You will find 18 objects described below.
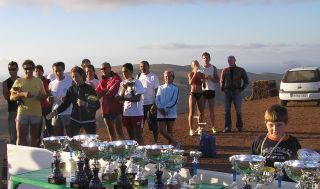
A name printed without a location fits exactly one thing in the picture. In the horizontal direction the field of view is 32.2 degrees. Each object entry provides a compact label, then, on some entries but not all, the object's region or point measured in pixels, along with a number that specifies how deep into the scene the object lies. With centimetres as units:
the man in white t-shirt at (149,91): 1018
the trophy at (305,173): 387
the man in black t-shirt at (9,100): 962
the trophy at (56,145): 532
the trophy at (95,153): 468
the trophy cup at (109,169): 484
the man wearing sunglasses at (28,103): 880
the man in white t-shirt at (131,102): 887
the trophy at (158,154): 452
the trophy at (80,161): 479
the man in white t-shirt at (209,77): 1167
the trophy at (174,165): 452
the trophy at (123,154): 460
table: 473
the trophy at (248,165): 411
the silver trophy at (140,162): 468
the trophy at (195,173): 470
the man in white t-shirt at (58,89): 894
